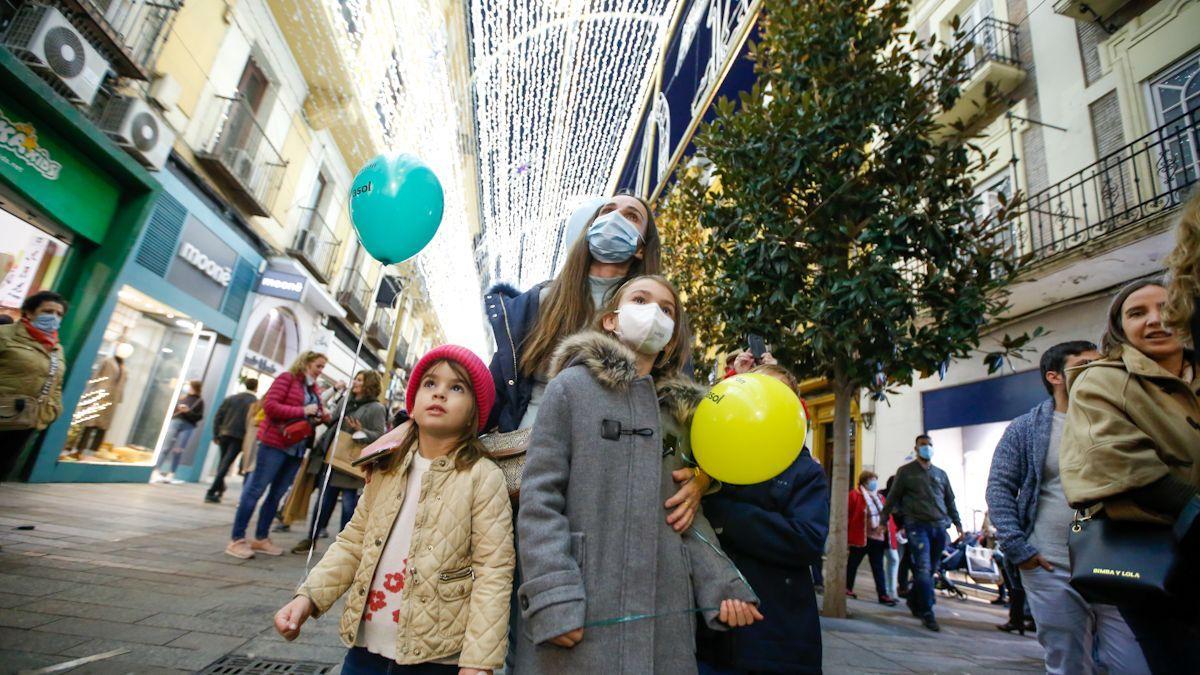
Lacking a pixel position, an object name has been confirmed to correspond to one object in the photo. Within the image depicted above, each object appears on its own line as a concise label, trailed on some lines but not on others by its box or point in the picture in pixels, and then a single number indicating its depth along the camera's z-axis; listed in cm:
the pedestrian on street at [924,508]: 596
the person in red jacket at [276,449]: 446
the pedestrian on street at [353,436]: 504
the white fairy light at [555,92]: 815
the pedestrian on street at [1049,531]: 225
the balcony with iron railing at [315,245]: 1328
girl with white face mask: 123
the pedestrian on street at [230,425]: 773
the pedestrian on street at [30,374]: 336
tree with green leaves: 489
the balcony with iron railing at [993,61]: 859
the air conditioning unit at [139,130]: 727
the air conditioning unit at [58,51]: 594
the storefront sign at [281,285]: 1182
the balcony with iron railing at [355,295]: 1673
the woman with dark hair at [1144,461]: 138
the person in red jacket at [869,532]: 693
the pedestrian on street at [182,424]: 996
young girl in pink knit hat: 146
